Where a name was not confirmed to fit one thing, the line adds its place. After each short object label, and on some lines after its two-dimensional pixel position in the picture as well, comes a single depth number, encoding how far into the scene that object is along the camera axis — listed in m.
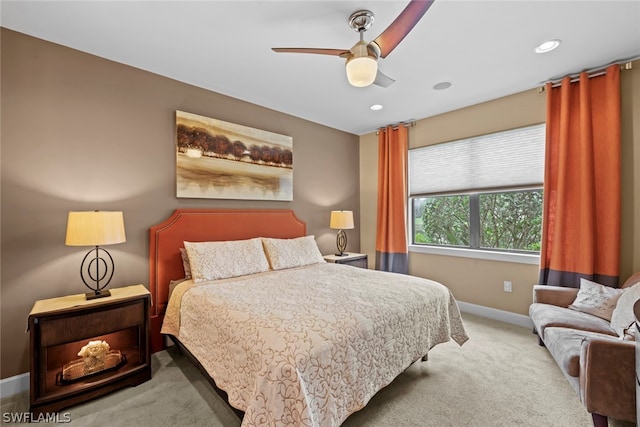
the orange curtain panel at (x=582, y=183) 2.62
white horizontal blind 3.24
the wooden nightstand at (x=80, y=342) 1.81
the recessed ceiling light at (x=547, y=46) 2.32
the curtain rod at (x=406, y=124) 4.25
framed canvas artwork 2.94
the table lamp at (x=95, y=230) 1.99
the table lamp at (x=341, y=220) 4.05
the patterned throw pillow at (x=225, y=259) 2.56
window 3.29
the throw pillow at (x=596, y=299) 2.31
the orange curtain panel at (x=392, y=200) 4.30
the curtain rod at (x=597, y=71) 2.59
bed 1.32
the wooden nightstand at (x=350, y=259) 3.91
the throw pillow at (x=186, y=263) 2.68
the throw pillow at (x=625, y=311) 1.95
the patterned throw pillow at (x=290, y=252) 3.11
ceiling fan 1.56
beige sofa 1.48
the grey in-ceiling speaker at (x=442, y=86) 3.05
